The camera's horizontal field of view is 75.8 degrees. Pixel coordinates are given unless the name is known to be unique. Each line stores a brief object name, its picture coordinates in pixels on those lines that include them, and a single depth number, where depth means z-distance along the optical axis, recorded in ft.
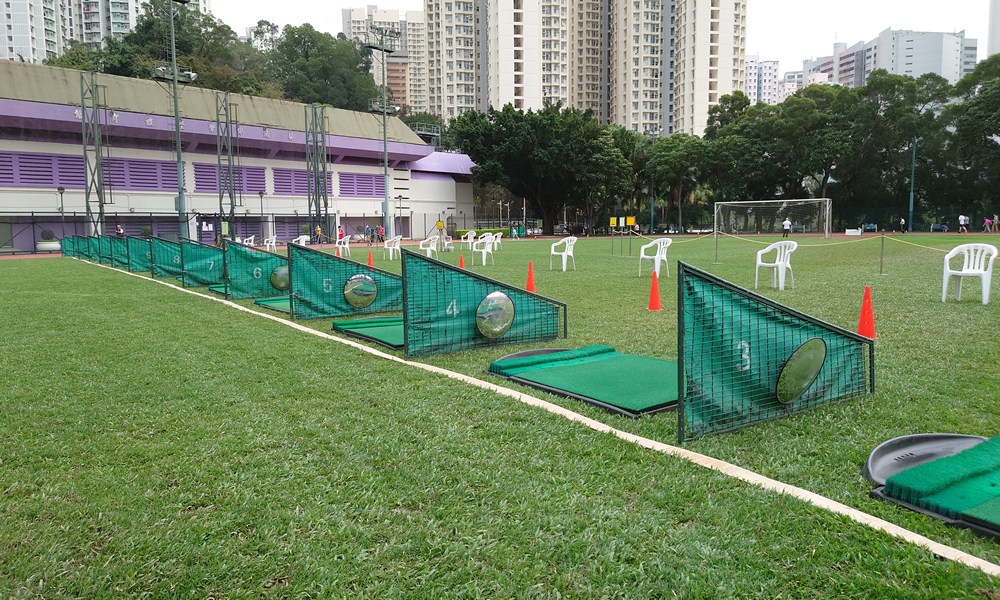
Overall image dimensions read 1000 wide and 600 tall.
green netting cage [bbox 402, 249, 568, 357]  22.82
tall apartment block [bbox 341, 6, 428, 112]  535.39
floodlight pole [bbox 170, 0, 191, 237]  90.99
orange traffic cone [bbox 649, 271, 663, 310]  33.88
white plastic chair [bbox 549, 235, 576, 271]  61.26
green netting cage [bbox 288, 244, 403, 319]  32.94
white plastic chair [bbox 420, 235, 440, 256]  73.00
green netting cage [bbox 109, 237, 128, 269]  70.08
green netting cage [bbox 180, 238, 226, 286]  47.39
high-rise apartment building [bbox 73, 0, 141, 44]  463.42
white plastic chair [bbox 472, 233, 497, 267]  70.33
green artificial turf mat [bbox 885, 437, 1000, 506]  10.44
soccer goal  108.17
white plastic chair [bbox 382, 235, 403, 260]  81.61
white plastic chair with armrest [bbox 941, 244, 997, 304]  32.94
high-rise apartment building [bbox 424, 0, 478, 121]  395.55
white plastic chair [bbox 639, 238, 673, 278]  46.75
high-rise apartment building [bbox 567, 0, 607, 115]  406.41
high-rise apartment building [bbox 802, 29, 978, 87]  534.78
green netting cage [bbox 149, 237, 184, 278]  55.93
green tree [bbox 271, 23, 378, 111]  246.88
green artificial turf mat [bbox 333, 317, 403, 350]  25.48
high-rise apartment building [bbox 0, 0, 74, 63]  395.34
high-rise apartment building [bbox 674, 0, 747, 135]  319.06
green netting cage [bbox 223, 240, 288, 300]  41.70
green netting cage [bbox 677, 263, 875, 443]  13.30
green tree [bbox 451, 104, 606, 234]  182.91
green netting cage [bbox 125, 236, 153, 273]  62.03
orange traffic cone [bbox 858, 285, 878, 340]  24.70
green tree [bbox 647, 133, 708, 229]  196.95
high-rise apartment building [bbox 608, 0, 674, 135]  365.61
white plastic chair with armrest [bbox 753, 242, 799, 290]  41.83
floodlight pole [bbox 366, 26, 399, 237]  130.90
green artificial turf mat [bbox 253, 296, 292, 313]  36.23
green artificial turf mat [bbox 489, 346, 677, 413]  16.74
